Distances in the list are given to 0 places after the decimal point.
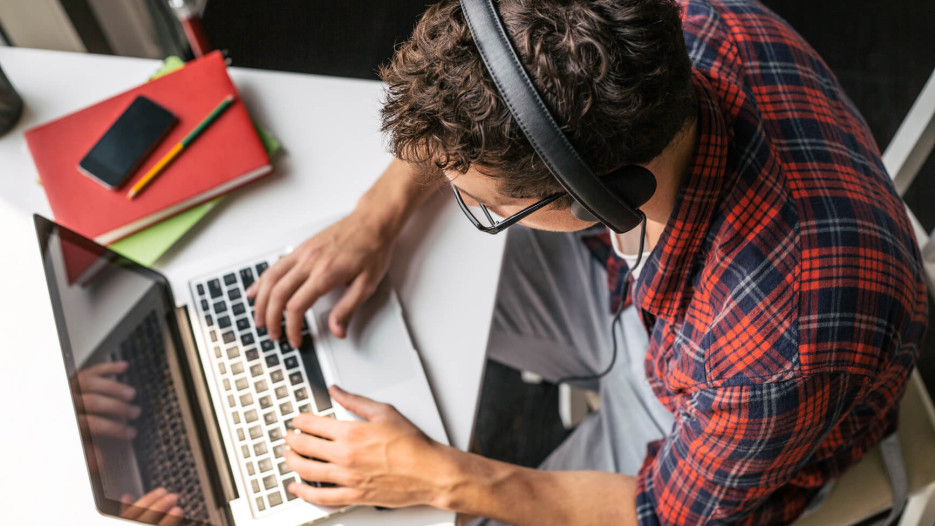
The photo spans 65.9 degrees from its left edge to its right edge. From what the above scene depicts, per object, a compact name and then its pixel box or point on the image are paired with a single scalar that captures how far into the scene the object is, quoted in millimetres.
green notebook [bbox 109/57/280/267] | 988
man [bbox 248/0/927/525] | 624
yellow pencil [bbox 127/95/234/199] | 998
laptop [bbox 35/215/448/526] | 819
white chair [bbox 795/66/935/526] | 945
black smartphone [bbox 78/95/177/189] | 1005
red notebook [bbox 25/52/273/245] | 995
